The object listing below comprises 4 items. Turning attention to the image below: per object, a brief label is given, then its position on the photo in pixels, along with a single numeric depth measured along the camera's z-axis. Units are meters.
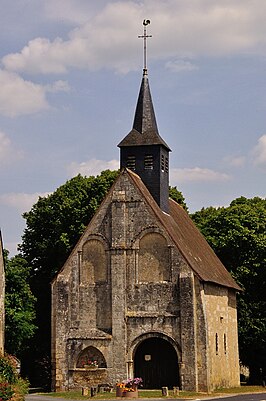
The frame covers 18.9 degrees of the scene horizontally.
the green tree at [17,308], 47.50
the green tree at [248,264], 51.72
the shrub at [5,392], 24.05
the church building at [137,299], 41.09
